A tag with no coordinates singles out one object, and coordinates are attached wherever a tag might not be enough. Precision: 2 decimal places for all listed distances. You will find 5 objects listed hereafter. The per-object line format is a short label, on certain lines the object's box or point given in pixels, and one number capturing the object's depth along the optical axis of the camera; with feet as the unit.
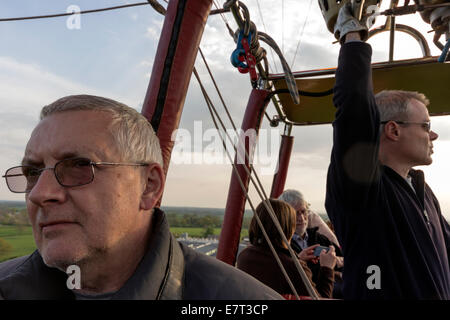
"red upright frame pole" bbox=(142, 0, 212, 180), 4.97
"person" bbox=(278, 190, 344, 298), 8.68
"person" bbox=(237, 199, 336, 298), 5.92
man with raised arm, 3.76
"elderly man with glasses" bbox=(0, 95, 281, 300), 2.65
